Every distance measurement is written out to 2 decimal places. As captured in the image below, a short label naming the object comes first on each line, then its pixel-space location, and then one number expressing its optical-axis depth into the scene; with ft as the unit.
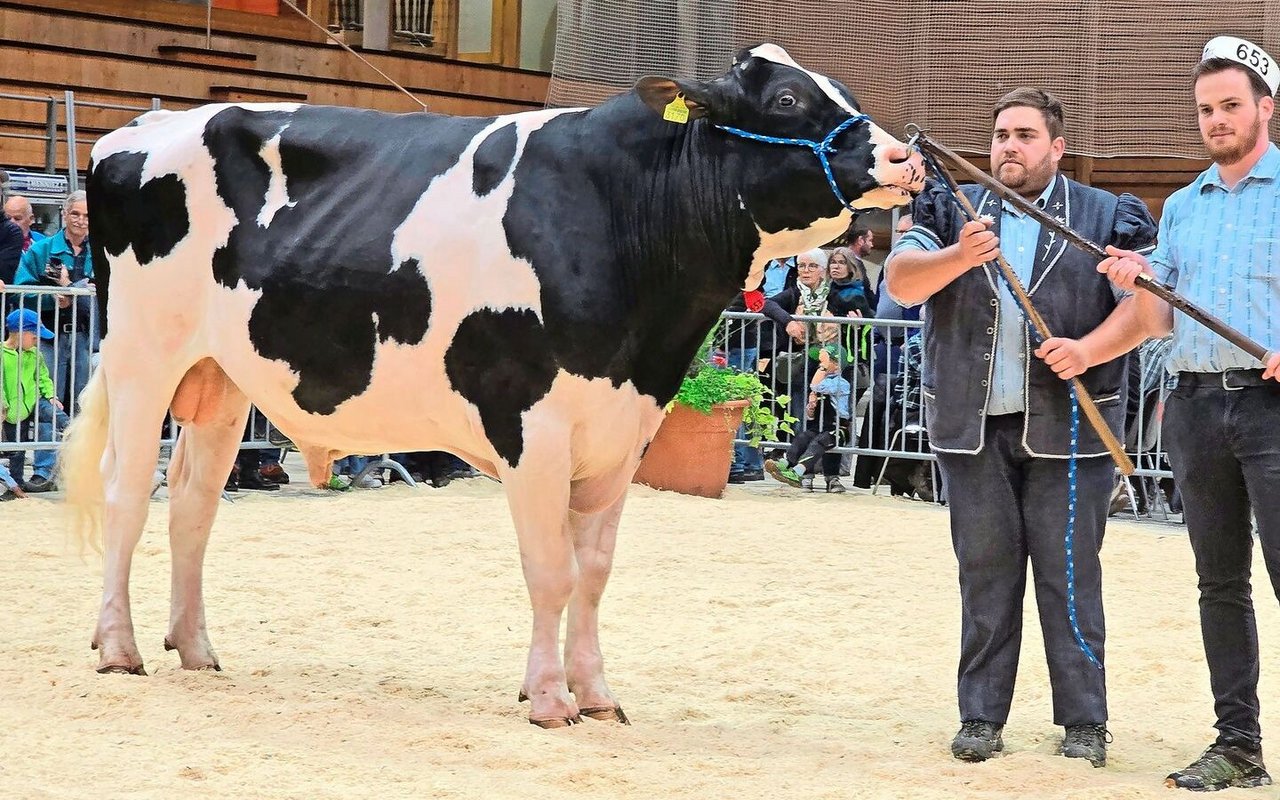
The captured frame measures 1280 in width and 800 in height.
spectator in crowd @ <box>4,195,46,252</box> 33.76
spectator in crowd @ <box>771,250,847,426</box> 35.78
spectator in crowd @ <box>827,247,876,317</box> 36.14
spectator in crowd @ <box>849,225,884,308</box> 36.86
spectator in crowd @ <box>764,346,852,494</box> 35.19
